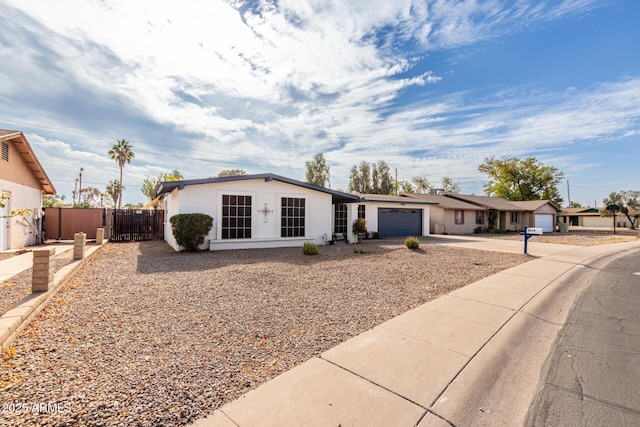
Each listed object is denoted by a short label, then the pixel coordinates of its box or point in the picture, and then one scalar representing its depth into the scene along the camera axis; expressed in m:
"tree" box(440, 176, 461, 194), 55.53
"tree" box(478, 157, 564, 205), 41.47
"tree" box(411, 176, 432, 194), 51.75
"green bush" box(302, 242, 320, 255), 10.89
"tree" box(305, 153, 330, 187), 41.69
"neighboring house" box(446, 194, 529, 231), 29.38
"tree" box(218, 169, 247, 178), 46.26
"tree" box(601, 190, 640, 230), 38.22
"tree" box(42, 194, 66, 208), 34.04
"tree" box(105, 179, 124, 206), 49.38
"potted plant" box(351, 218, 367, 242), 15.92
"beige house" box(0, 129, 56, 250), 10.88
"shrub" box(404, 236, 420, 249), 12.91
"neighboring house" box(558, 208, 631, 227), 46.67
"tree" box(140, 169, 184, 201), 43.91
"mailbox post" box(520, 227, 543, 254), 11.53
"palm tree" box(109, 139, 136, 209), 38.44
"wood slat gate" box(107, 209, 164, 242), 15.77
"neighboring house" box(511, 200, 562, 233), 31.48
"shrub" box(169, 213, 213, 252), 10.83
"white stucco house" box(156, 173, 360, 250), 11.73
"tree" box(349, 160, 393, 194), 41.53
